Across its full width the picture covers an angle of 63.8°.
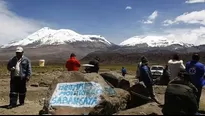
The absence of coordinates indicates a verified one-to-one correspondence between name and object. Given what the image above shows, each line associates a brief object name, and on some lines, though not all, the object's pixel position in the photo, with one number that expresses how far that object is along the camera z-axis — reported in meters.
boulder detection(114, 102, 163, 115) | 4.74
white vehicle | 13.60
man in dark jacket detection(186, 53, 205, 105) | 5.14
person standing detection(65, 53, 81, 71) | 6.38
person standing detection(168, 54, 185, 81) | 5.72
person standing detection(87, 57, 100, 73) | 7.02
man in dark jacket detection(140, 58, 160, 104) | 5.72
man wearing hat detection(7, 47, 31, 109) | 5.80
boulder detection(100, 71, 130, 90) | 6.35
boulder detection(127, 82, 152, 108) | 5.69
